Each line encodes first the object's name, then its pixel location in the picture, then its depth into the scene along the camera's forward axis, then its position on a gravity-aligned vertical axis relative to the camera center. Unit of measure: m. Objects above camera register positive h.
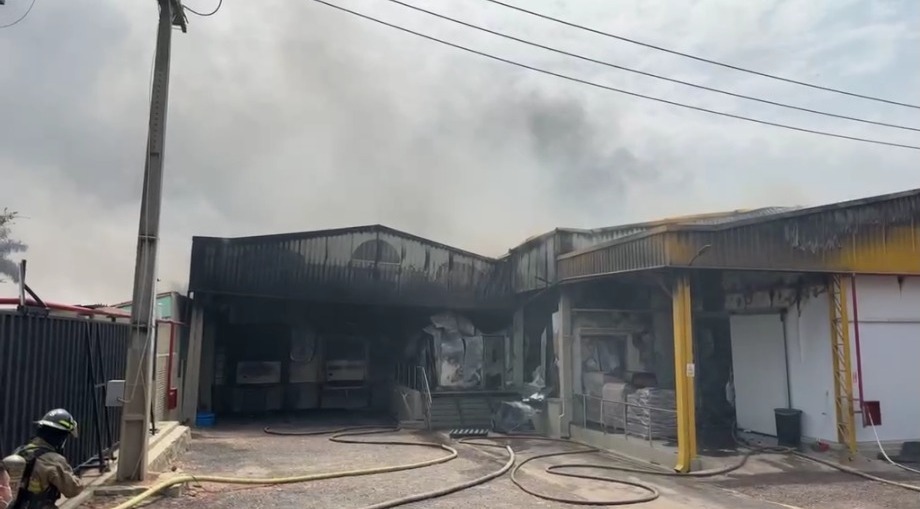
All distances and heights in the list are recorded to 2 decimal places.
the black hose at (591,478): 8.13 -1.97
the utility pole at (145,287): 7.67 +0.65
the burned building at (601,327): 11.77 +0.46
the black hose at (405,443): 7.83 -1.94
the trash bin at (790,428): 12.45 -1.52
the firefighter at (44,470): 4.45 -0.91
